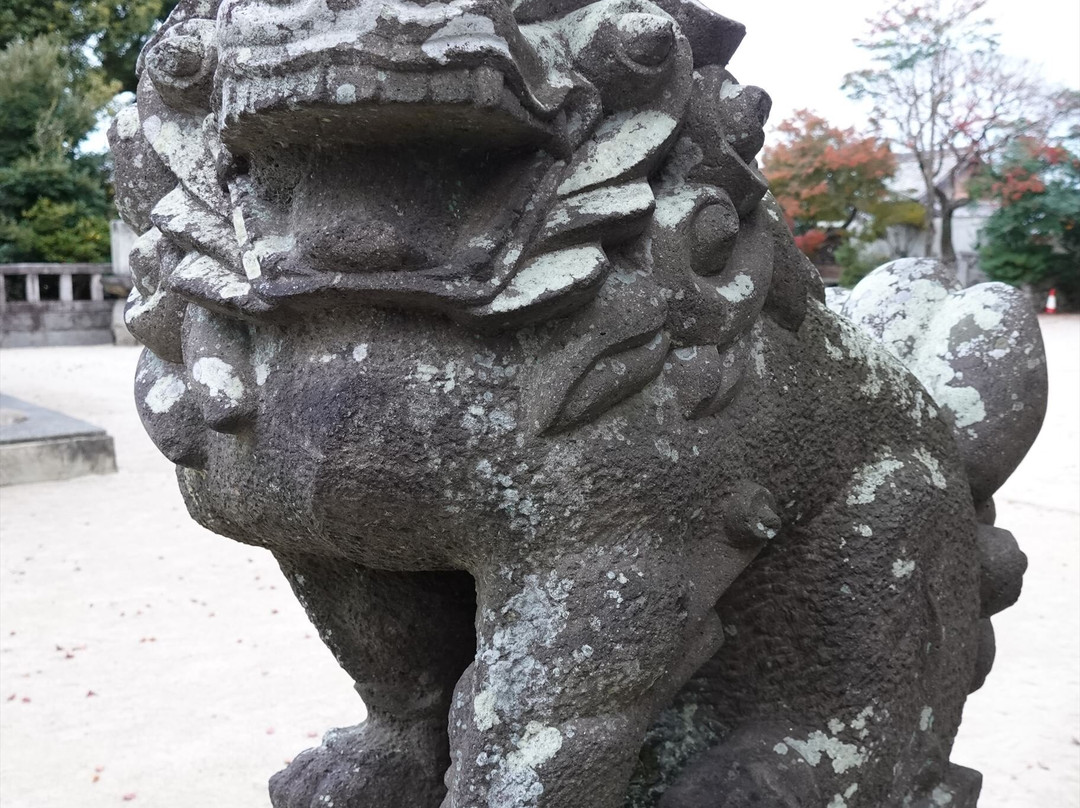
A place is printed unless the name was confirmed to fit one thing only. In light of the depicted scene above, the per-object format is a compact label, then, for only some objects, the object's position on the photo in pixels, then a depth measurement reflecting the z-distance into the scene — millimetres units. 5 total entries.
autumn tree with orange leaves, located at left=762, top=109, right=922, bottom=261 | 15281
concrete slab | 5176
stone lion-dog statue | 895
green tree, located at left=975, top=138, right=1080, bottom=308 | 14125
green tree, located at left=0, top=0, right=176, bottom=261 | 14875
